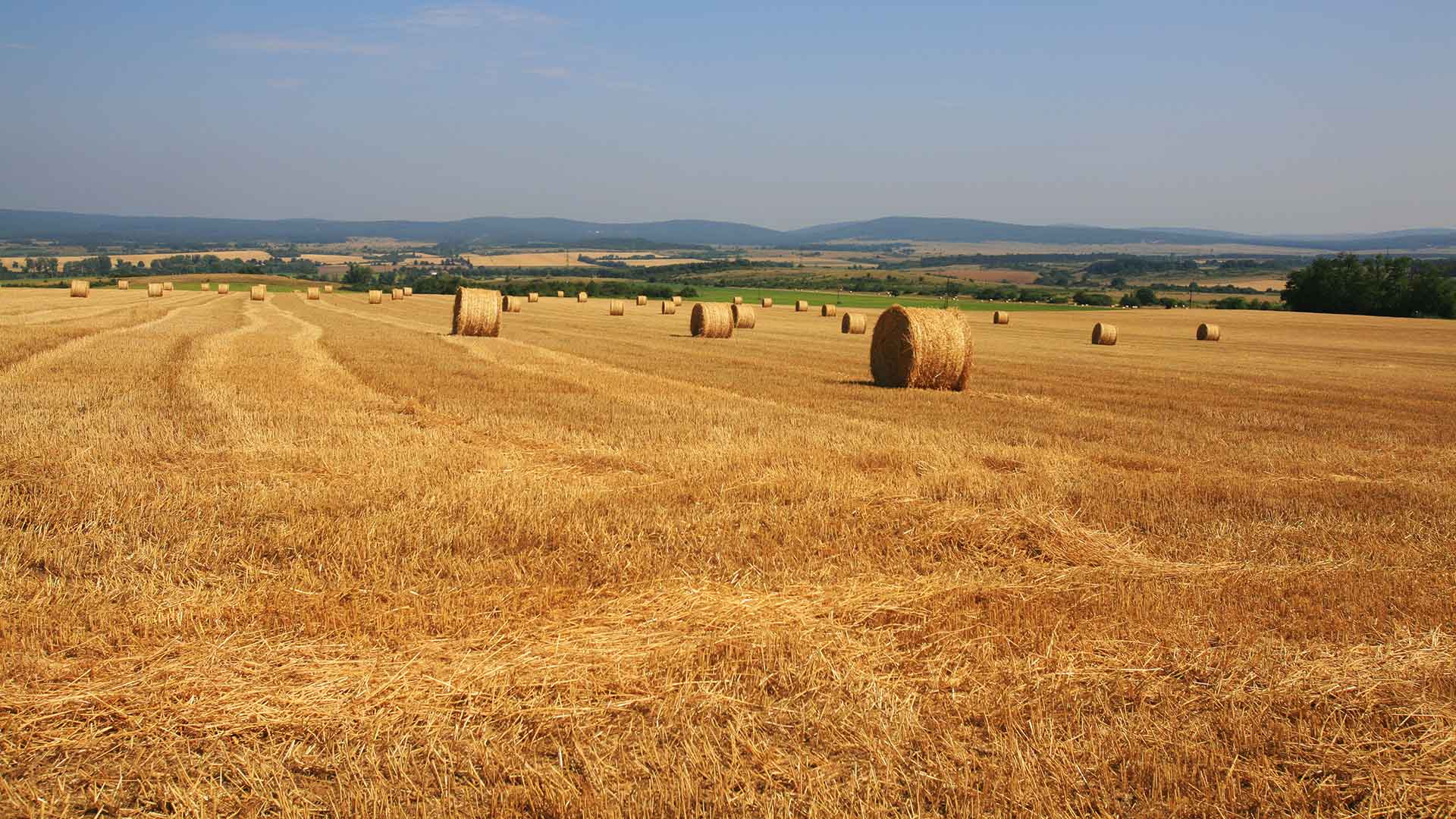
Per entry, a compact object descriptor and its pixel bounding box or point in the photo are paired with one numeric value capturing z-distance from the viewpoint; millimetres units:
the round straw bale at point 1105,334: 40594
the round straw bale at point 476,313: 29453
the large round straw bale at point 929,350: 18031
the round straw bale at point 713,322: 33531
